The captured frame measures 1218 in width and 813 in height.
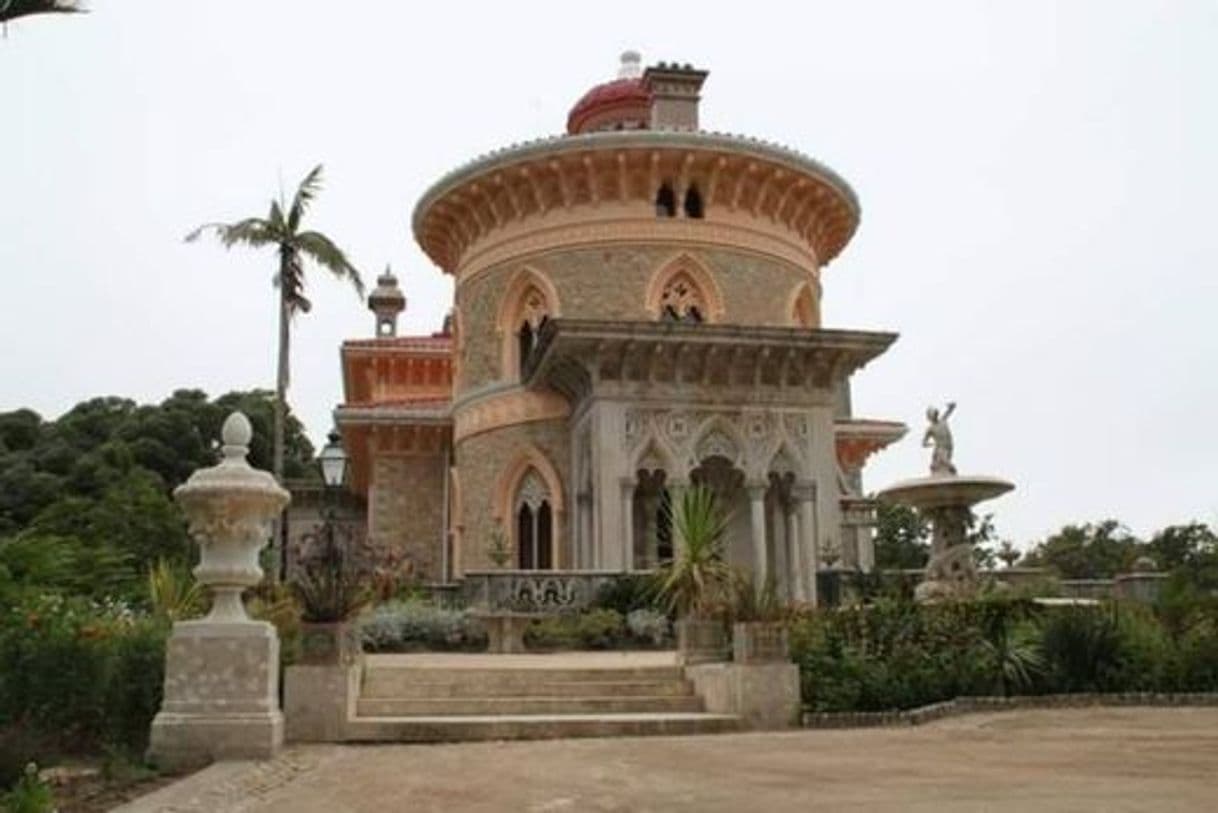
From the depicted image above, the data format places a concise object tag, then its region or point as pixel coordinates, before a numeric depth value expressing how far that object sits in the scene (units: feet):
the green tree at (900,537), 163.63
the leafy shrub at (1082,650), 44.47
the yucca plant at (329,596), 36.63
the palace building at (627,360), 74.23
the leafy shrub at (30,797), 16.93
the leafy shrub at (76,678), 32.78
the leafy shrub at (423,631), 60.80
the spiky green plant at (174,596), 40.93
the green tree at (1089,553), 158.71
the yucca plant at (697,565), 45.80
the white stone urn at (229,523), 32.50
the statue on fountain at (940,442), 60.13
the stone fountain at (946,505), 57.36
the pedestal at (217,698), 30.76
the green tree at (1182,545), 125.69
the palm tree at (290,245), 85.25
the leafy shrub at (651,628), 61.52
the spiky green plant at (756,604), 40.11
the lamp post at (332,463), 69.87
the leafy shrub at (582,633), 61.05
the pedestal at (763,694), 38.78
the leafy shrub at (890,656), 40.68
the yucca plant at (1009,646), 43.55
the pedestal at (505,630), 61.57
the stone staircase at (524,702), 37.14
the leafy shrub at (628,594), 63.87
